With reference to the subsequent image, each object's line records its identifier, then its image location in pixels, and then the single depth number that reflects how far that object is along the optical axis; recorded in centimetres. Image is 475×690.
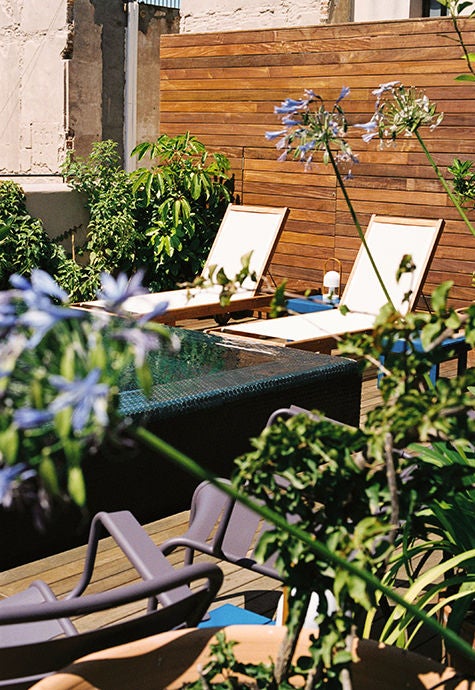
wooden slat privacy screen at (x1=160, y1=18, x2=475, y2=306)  748
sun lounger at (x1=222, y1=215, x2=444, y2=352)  623
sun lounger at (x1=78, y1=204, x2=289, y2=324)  721
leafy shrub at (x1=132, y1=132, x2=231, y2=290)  859
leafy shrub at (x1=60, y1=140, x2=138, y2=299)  848
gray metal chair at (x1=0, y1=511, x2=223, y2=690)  165
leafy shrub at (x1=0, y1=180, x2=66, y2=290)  802
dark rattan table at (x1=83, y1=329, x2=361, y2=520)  366
